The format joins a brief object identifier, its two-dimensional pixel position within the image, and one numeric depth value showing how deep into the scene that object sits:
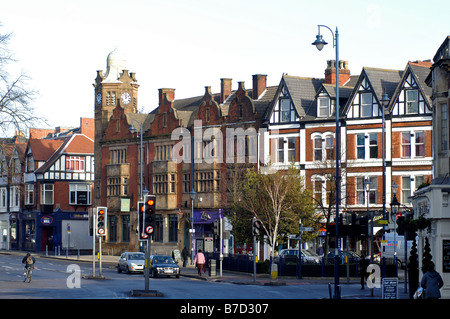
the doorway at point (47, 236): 90.37
